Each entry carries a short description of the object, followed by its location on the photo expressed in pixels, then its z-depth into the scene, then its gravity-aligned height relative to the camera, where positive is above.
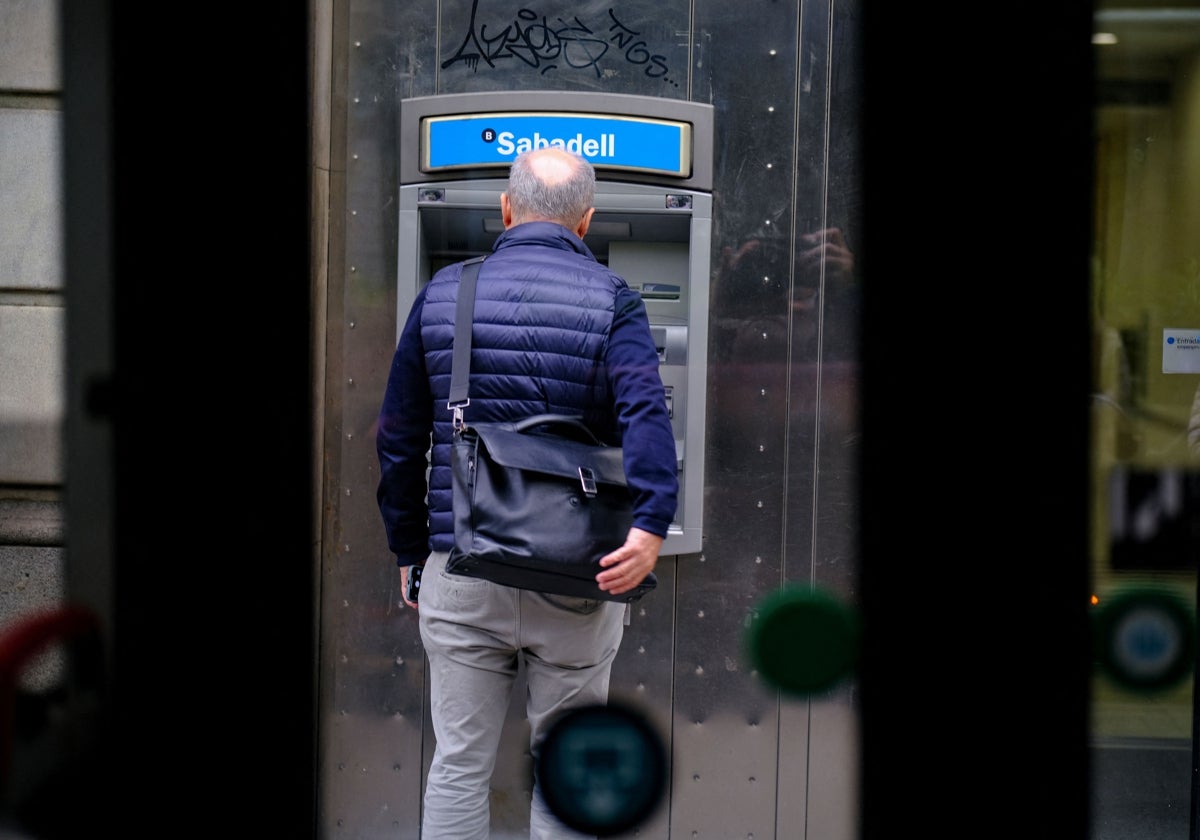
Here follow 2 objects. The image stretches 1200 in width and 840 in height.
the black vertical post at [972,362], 4.57 -0.11
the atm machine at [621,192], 6.12 +0.30
